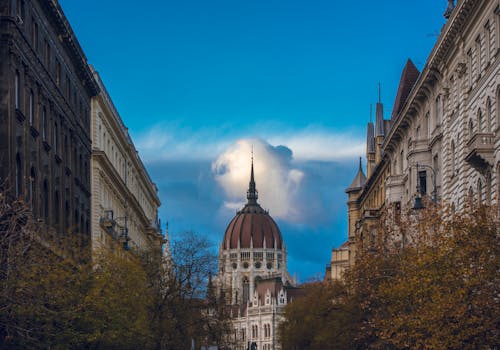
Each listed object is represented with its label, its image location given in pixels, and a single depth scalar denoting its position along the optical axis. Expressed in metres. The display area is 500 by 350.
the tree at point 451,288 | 39.88
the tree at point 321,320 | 73.69
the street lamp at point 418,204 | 48.66
